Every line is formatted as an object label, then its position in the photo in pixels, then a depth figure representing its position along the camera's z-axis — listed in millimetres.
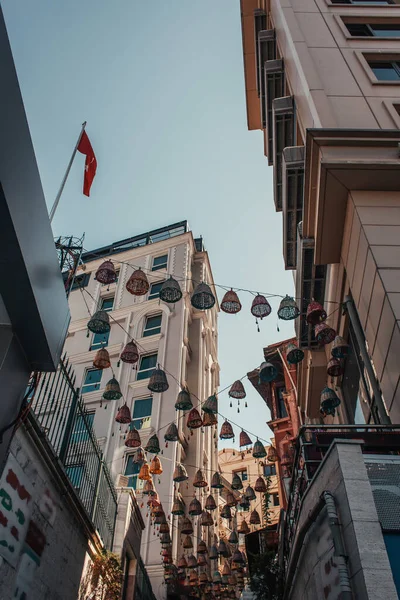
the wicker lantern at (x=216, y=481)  16359
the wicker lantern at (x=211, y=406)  12336
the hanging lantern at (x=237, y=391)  12805
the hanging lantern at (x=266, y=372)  11453
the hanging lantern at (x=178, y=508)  15523
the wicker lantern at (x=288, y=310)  10594
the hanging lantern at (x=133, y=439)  12939
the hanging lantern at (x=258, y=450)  15002
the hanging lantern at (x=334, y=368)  10508
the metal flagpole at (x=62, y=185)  7023
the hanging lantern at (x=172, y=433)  13313
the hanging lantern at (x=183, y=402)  11914
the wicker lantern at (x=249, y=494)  16628
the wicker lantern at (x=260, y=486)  15967
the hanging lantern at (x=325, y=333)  10062
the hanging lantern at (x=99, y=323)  10609
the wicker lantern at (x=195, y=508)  16375
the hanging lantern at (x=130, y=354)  11234
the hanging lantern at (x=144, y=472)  14715
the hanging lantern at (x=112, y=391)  11594
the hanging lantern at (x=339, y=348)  10461
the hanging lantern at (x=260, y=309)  11336
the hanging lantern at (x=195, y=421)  12430
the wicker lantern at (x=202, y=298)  10750
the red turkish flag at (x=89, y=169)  11216
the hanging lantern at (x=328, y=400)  10945
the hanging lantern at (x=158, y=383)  11391
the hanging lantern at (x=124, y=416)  12008
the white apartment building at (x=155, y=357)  23359
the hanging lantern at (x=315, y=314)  10148
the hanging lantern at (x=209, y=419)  12680
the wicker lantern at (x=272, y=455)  16338
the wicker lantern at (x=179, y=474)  15383
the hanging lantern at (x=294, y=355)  11312
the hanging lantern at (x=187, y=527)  16986
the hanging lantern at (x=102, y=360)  10841
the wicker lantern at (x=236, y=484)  16125
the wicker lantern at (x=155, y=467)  14662
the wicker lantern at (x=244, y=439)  15905
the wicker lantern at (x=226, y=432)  14698
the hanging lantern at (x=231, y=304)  11328
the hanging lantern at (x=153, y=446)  12457
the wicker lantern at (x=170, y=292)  10367
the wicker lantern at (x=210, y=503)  17694
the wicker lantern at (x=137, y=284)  10352
